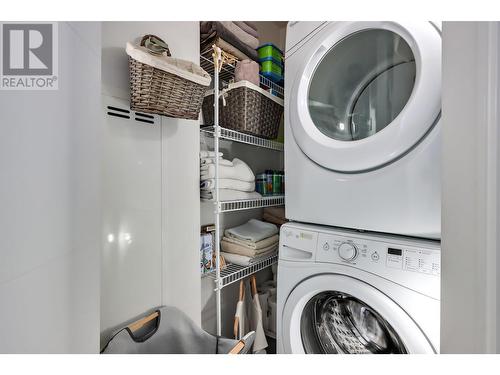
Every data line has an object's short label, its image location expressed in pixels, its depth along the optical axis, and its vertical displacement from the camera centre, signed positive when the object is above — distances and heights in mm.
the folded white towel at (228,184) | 1212 +1
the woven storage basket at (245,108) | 1265 +412
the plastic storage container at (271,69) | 1484 +709
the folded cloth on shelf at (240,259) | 1354 -422
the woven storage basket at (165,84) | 825 +366
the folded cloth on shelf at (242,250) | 1375 -378
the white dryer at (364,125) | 718 +209
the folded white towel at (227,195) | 1236 -55
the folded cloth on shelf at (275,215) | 1729 -222
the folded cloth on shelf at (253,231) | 1417 -286
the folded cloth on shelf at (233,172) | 1222 +66
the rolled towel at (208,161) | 1256 +119
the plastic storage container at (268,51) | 1492 +815
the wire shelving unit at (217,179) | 1181 +25
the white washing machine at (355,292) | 704 -356
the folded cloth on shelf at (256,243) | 1384 -337
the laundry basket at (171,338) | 903 -608
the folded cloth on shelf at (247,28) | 1368 +900
